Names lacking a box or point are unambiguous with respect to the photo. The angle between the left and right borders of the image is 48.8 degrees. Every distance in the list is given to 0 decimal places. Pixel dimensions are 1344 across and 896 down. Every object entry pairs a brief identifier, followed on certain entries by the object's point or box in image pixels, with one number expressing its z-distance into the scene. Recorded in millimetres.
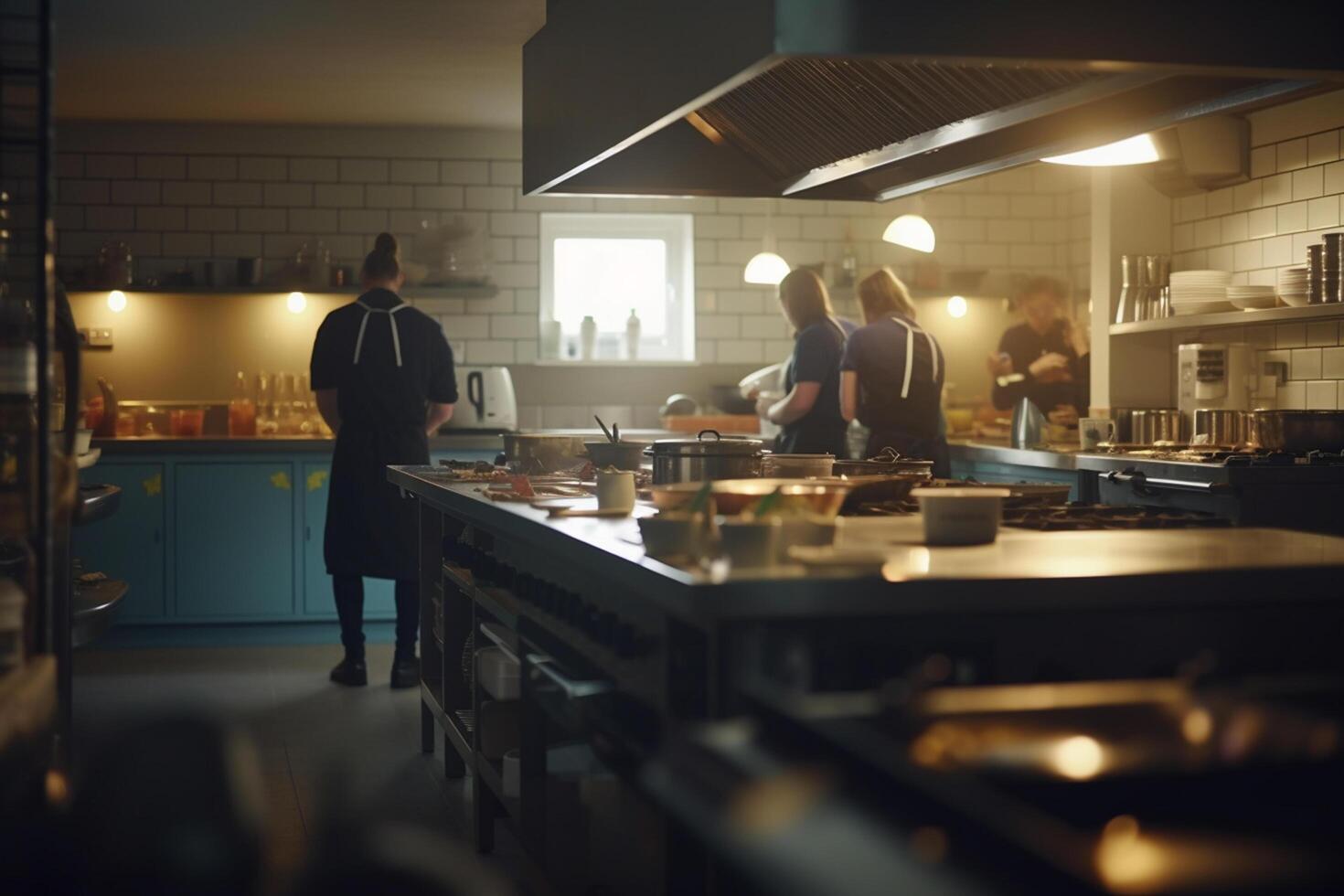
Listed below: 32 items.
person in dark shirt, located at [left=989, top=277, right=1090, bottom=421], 7531
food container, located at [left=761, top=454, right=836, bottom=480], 3318
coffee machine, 5965
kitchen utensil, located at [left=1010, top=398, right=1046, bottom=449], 6434
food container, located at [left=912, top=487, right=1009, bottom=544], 2381
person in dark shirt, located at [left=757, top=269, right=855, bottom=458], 5691
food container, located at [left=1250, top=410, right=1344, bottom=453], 5180
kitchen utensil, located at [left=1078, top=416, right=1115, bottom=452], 6156
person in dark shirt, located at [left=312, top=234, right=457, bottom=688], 5684
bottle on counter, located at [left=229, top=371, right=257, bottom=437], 7438
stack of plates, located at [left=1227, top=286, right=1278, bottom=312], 5684
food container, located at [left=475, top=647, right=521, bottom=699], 3260
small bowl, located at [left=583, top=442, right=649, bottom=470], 3947
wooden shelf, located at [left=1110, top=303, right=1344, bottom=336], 5301
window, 8180
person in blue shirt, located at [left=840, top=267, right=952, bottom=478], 5613
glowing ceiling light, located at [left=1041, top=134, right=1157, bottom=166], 3908
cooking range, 4859
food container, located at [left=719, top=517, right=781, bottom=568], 2016
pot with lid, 3176
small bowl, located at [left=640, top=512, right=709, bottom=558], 2160
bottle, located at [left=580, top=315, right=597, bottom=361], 8055
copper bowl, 2363
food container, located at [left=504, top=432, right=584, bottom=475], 4379
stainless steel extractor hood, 2418
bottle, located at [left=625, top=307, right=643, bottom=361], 8117
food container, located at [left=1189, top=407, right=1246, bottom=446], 5594
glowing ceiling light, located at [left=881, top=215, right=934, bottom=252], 6328
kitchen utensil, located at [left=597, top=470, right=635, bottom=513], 3020
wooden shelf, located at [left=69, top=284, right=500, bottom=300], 7551
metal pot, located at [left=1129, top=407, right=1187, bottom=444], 6105
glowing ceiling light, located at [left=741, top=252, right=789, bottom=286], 7223
